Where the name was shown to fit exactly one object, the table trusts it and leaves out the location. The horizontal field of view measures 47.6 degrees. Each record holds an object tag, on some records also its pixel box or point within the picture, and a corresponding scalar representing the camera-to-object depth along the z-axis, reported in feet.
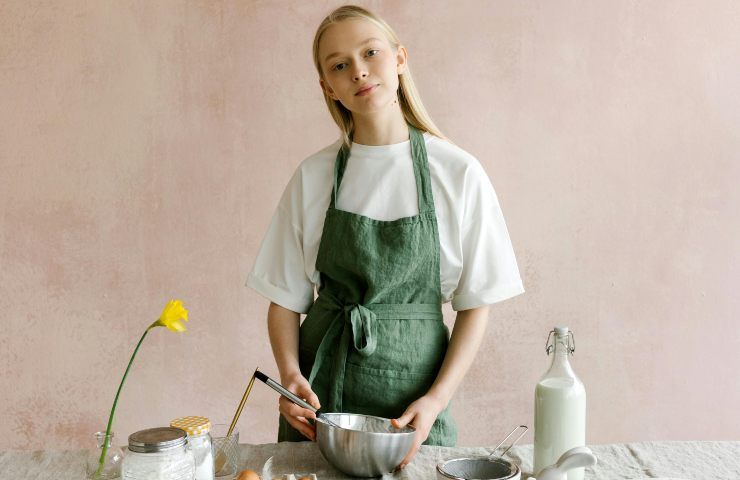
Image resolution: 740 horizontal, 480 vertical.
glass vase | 3.90
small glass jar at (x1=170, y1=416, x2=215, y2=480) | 3.76
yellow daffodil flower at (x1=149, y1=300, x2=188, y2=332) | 3.51
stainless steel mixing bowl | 4.09
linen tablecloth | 4.22
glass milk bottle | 4.00
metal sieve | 3.89
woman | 5.18
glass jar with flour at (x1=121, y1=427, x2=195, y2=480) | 3.38
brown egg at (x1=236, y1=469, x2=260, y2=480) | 3.84
